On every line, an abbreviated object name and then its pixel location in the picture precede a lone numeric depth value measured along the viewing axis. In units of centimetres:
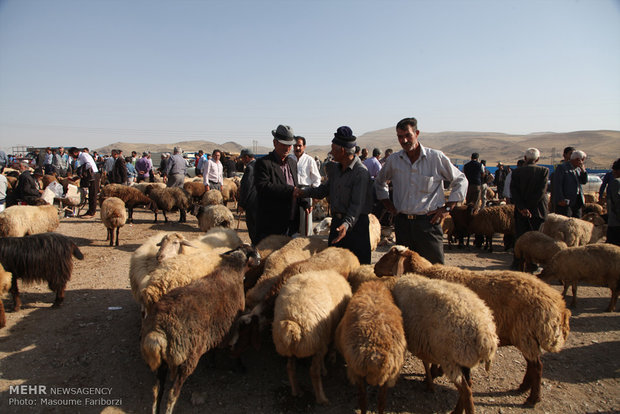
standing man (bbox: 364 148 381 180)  1032
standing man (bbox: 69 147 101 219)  1234
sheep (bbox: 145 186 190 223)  1177
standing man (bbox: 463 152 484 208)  1105
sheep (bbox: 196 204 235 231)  849
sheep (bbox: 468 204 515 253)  891
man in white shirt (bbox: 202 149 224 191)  1129
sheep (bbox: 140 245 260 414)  281
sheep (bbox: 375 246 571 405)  297
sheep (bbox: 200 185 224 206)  1130
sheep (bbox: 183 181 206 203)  1342
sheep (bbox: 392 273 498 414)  268
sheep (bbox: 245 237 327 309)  391
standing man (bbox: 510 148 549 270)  665
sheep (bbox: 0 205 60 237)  736
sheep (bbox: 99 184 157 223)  1145
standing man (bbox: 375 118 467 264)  418
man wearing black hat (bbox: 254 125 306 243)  497
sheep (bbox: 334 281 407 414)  256
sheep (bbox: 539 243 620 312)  511
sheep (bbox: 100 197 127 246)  866
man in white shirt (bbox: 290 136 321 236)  667
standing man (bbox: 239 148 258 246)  544
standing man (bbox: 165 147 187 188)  1288
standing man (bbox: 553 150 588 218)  776
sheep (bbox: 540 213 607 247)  734
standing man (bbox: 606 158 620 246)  592
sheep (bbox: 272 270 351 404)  296
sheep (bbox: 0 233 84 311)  491
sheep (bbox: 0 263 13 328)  462
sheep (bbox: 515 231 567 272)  638
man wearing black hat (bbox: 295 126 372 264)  422
